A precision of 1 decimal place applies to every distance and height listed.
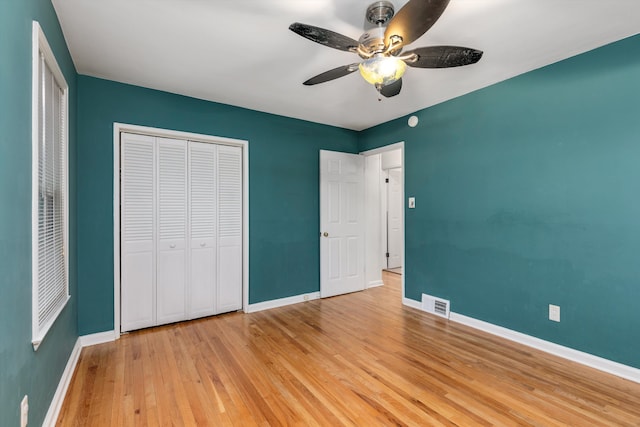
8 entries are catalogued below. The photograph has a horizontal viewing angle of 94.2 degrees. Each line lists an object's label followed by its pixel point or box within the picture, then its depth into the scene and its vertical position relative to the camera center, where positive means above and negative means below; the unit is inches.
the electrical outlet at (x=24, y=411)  51.3 -35.4
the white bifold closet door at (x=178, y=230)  120.5 -8.3
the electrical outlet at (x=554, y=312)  102.9 -35.0
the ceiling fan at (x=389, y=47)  62.5 +39.1
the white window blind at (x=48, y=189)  59.4 +5.4
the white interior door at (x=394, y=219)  254.5 -6.4
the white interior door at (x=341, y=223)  169.8 -6.7
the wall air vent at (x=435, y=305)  137.1 -44.5
